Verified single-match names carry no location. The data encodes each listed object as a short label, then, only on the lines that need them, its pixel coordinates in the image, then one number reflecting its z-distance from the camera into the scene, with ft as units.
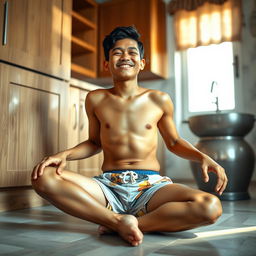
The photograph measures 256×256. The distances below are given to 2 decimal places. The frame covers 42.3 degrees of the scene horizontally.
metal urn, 6.73
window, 10.39
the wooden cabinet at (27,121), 5.14
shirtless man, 3.22
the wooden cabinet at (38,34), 5.32
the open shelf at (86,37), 10.50
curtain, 9.75
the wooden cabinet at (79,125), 6.72
